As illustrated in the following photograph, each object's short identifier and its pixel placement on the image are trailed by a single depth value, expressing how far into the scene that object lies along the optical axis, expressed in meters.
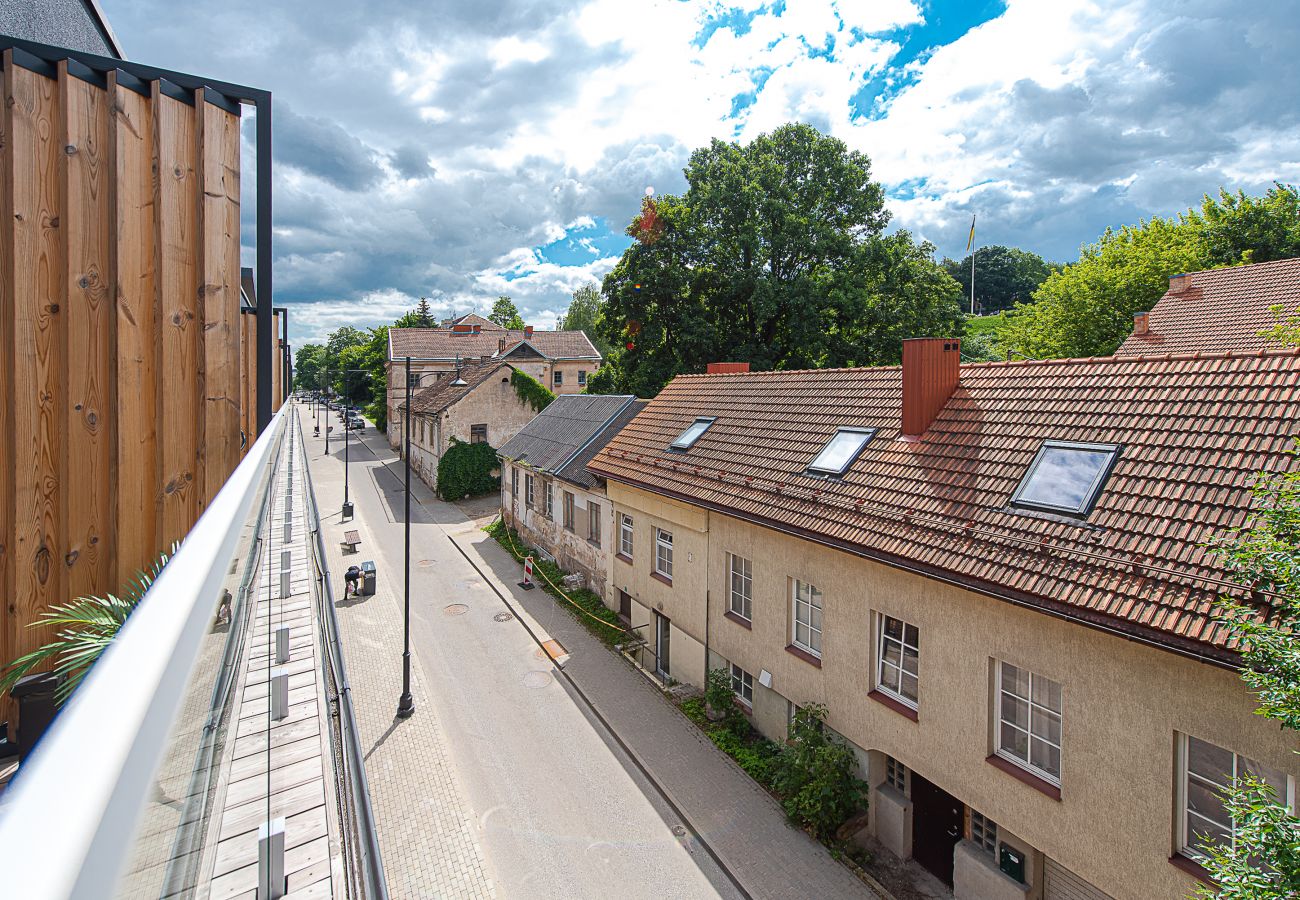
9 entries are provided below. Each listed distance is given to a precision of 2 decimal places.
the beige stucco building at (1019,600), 6.45
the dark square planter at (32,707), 3.77
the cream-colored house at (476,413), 31.80
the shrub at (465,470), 31.72
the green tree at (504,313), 93.19
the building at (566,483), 19.03
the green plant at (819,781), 9.55
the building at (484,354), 46.75
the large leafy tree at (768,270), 28.16
